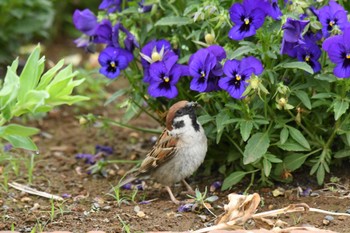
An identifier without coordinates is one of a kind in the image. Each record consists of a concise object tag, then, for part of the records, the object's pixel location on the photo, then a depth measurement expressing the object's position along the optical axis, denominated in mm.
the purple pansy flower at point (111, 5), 10266
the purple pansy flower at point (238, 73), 8664
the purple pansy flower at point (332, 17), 8797
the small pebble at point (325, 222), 8289
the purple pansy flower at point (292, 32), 8586
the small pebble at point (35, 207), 9264
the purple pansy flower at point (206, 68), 8945
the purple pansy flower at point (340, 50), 8461
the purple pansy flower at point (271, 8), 8687
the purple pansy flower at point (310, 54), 8898
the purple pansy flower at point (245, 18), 8664
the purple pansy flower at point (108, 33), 9836
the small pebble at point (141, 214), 8858
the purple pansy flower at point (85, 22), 10266
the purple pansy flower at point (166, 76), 9342
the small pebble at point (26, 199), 9672
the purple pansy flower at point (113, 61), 9773
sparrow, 9344
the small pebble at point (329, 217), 8383
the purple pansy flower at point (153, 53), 9453
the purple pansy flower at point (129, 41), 9891
